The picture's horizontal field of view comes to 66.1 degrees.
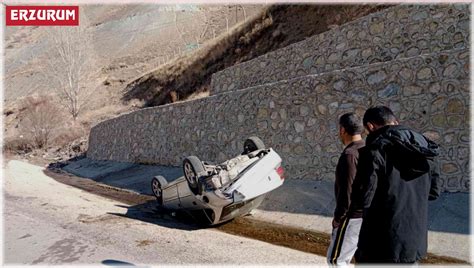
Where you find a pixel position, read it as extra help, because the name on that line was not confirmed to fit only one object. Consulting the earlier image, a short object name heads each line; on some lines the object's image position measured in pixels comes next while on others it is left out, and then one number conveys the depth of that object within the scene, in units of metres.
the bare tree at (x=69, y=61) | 34.62
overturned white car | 5.68
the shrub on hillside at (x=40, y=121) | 27.52
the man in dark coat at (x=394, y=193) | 2.47
